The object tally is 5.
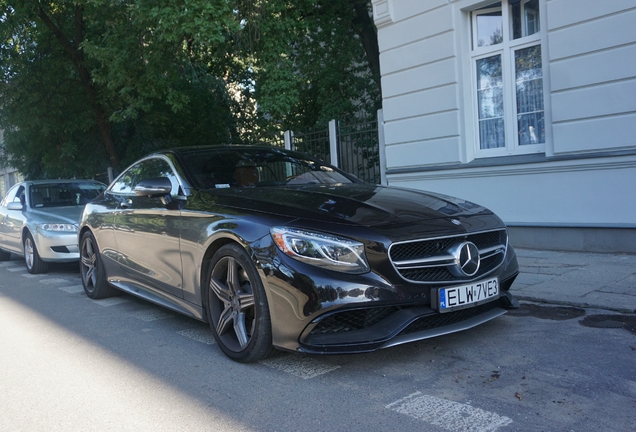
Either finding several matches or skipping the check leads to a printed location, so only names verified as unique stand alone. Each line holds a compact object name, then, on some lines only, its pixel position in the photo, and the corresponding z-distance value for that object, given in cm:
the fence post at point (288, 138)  1255
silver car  853
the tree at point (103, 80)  1090
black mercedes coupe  342
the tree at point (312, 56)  1136
